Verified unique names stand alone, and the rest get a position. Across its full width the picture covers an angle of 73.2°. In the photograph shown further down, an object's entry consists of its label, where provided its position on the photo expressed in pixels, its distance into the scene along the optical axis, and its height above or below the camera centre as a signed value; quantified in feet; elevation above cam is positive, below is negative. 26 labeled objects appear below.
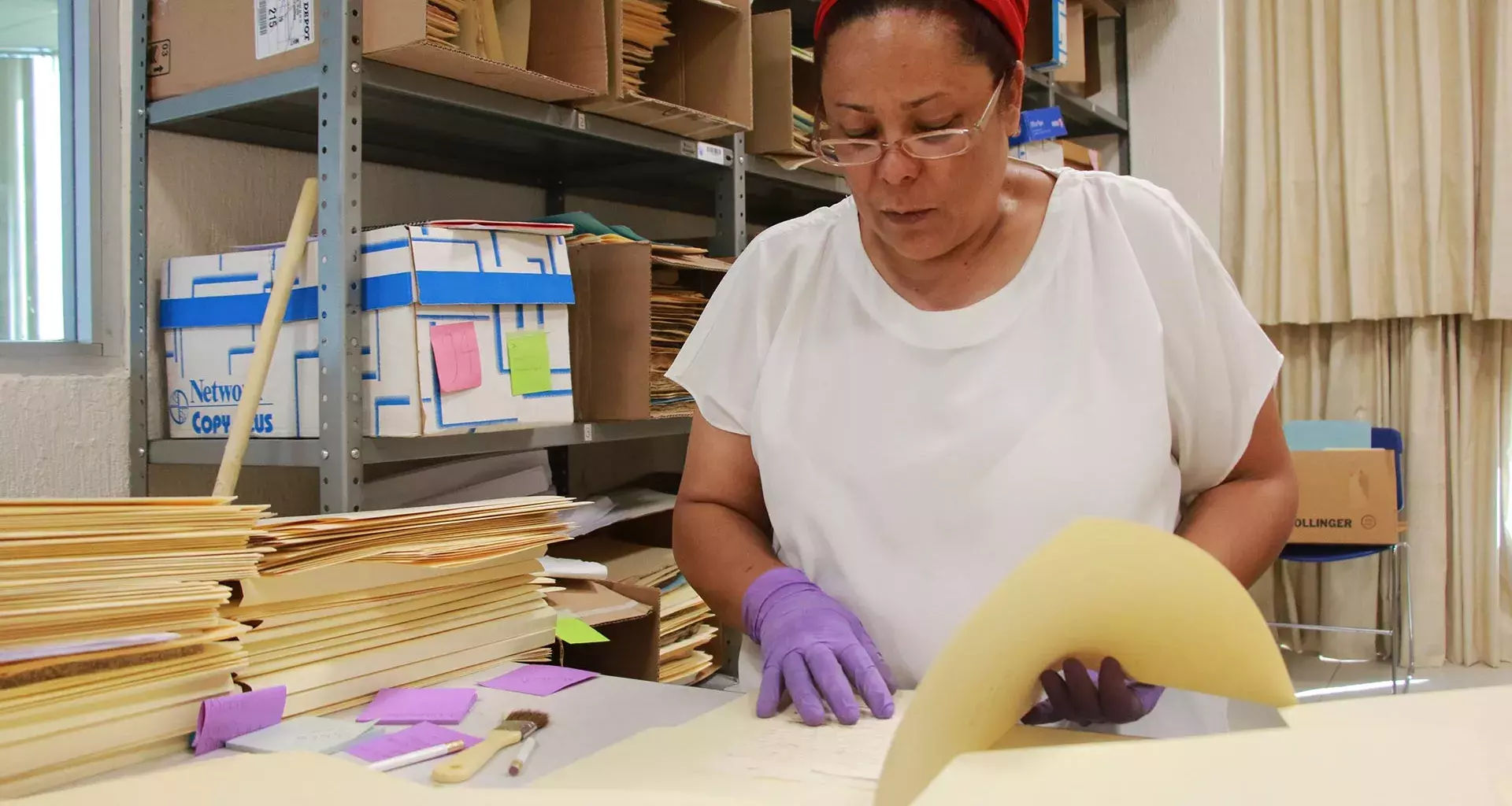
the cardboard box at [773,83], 7.22 +2.23
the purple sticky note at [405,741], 2.76 -0.97
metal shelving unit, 4.62 +1.47
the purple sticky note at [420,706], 3.16 -0.98
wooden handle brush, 2.52 -0.93
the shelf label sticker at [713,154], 6.70 +1.62
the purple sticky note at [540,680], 3.48 -0.99
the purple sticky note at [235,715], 2.85 -0.91
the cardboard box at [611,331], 5.82 +0.38
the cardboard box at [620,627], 4.74 -1.16
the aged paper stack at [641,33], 6.04 +2.20
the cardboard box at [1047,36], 10.18 +3.63
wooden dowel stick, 4.57 +0.31
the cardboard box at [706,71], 6.33 +2.11
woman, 3.27 +0.04
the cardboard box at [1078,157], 9.87 +2.33
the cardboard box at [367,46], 4.57 +1.71
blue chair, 9.49 -1.65
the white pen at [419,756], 2.67 -0.96
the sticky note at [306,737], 2.86 -0.97
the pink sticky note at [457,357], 4.71 +0.20
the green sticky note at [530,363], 5.12 +0.18
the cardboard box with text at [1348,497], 9.27 -1.00
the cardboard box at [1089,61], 11.94 +3.99
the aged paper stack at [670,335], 6.42 +0.40
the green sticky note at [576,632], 4.24 -0.99
